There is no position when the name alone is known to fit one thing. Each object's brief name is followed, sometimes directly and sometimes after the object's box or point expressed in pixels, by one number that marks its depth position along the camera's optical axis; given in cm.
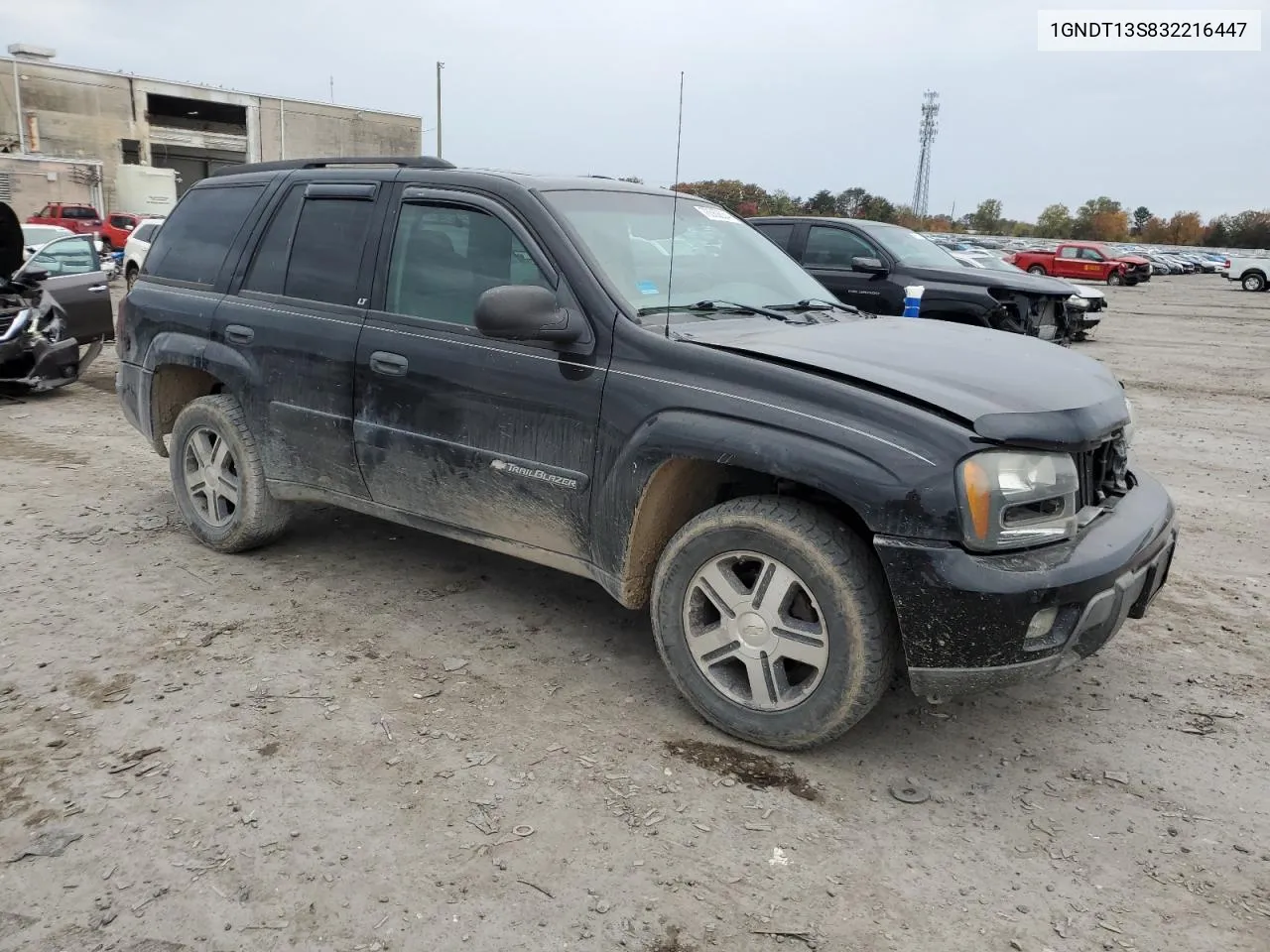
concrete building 3816
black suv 280
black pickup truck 1041
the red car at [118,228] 2812
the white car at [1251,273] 3581
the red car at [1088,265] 3600
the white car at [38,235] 1644
